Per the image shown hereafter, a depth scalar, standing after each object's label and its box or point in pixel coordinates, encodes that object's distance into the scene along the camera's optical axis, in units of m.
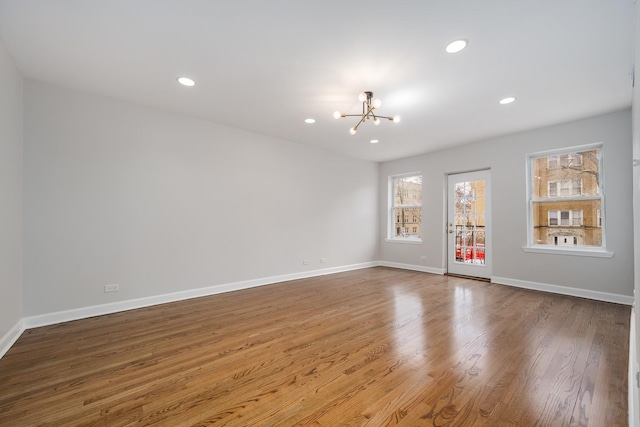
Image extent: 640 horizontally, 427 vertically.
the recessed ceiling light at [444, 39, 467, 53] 2.29
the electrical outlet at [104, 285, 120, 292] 3.32
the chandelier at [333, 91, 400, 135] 3.04
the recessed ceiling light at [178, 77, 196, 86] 2.93
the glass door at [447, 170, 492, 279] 5.17
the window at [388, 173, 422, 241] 6.35
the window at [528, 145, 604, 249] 4.02
